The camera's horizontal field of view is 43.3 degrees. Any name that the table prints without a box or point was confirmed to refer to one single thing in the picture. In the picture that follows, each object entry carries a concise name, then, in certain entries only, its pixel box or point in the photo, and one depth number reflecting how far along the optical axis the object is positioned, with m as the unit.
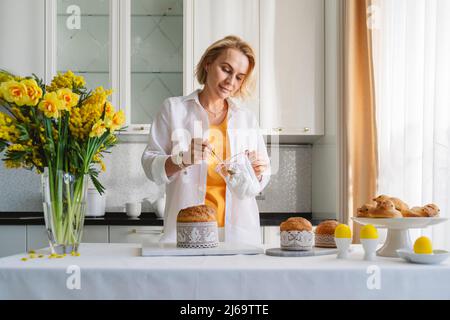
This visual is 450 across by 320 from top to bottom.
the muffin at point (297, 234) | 1.60
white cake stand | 1.53
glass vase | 1.56
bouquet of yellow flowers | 1.54
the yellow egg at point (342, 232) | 1.58
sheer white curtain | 2.15
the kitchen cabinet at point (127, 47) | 3.55
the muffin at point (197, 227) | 1.60
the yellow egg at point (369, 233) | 1.52
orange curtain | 2.91
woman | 2.32
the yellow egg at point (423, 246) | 1.44
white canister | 3.47
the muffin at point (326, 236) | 1.71
